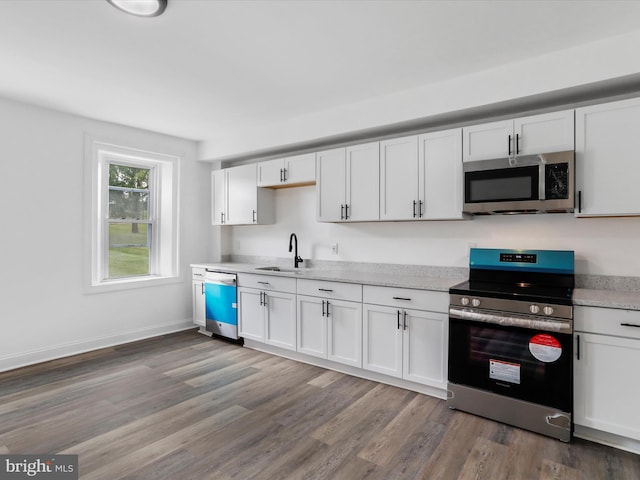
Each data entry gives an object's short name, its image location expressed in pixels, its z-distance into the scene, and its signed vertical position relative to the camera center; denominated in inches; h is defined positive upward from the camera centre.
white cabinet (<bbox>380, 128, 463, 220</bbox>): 120.1 +21.0
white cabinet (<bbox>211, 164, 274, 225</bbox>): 179.8 +19.6
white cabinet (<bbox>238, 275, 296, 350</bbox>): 148.3 -31.7
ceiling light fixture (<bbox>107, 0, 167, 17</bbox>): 80.1 +51.0
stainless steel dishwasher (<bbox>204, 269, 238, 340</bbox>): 169.2 -31.1
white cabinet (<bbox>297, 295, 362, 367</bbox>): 130.0 -33.6
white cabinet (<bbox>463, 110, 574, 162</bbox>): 102.4 +30.0
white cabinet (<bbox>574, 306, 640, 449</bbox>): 85.6 -31.5
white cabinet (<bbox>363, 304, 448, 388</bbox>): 112.7 -33.8
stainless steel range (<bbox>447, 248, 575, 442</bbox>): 92.0 -28.5
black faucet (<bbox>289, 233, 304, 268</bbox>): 172.1 -8.5
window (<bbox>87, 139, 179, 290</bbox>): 168.1 +10.3
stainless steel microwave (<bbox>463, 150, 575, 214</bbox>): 101.0 +15.7
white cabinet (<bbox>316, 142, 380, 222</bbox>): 138.2 +21.2
